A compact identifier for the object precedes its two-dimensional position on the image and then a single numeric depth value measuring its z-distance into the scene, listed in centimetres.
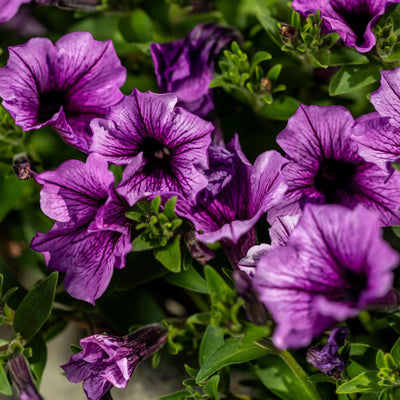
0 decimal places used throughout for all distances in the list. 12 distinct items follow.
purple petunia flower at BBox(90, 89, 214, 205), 59
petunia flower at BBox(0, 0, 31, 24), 65
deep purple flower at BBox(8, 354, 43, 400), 59
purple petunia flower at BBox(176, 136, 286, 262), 59
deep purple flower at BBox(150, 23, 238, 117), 64
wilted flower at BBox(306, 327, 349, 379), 58
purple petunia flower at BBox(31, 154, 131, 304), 60
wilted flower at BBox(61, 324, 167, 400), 59
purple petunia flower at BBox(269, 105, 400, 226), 60
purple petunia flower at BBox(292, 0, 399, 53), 60
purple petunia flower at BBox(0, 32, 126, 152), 61
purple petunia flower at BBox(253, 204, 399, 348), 53
